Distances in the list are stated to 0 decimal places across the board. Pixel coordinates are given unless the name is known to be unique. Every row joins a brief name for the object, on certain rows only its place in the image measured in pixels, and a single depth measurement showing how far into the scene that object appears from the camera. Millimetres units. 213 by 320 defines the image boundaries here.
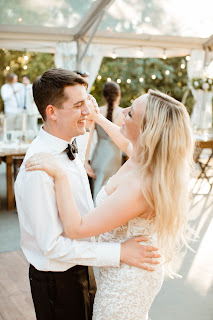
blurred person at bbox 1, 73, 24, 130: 8758
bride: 1336
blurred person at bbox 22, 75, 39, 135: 8938
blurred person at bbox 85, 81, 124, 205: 4621
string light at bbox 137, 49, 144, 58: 9362
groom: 1322
